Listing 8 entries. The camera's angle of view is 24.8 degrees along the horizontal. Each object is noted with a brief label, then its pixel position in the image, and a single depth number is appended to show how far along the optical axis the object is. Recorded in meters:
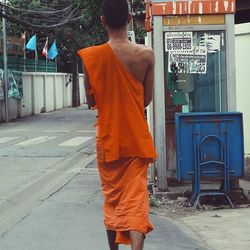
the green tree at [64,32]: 28.24
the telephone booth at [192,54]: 7.55
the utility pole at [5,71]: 25.12
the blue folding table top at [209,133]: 7.12
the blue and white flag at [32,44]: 29.78
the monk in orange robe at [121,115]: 3.81
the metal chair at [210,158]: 7.11
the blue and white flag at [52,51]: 31.65
